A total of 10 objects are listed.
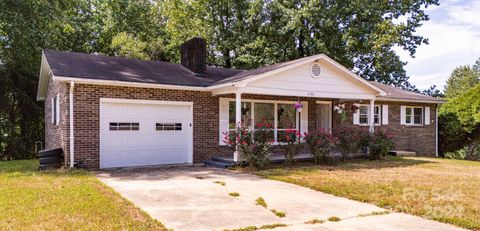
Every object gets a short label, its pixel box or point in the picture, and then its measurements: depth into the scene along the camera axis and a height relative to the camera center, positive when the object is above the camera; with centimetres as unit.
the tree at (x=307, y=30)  2222 +545
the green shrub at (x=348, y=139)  1264 -86
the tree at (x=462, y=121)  1889 -32
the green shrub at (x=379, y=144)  1342 -111
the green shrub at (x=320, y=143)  1192 -93
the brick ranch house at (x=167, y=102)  1059 +43
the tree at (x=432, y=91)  2923 +194
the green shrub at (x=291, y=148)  1157 -107
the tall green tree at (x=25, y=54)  1484 +265
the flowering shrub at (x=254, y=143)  1070 -85
